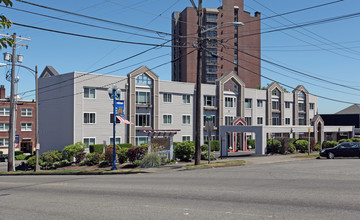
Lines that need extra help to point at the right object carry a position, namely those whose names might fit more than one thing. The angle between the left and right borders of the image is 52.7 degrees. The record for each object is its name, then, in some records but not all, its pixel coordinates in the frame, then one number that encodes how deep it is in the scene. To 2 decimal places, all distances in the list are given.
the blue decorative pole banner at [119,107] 25.99
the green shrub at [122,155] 29.67
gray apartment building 45.66
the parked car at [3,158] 57.66
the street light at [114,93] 25.27
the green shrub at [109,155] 30.73
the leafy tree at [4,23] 7.18
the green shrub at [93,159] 32.50
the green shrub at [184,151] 29.08
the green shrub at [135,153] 28.62
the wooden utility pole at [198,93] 22.45
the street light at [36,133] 32.00
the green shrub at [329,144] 42.23
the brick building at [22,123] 68.06
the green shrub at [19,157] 59.32
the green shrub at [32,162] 36.22
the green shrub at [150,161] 25.22
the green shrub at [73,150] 36.00
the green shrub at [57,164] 35.48
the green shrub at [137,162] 27.16
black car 30.81
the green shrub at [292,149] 37.59
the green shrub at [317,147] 42.26
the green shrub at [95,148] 44.97
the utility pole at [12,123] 33.72
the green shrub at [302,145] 38.78
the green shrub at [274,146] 36.56
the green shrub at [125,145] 45.75
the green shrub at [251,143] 60.08
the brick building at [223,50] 99.06
